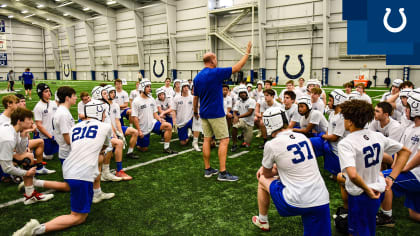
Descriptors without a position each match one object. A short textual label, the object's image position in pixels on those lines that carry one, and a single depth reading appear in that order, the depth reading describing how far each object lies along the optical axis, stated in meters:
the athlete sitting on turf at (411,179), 3.50
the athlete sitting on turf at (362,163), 2.71
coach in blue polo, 5.16
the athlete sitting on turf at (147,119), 7.54
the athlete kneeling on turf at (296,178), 2.71
